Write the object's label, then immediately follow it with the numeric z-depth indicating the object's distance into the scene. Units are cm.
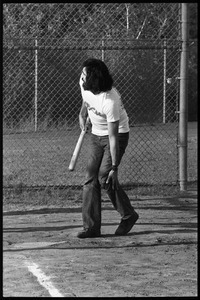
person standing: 1166
